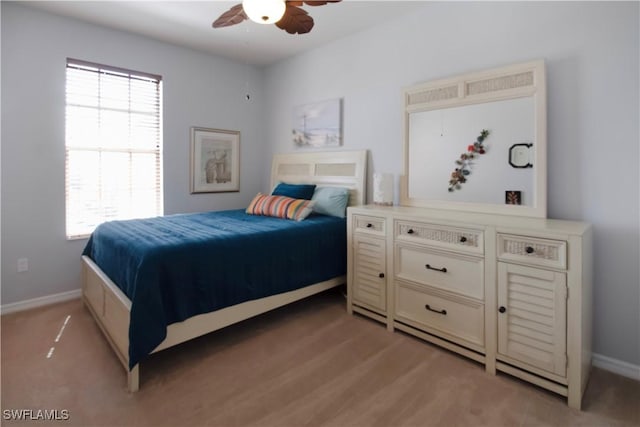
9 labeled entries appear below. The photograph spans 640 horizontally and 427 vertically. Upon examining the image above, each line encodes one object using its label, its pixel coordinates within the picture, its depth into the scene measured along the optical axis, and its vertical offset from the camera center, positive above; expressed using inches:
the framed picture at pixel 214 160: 162.6 +24.5
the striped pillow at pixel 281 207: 125.9 +1.2
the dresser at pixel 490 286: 71.4 -18.7
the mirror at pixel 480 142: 90.9 +19.9
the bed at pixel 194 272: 77.2 -16.8
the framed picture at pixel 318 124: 146.9 +38.7
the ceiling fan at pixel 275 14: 70.6 +46.0
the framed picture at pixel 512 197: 93.7 +3.5
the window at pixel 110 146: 131.6 +26.3
